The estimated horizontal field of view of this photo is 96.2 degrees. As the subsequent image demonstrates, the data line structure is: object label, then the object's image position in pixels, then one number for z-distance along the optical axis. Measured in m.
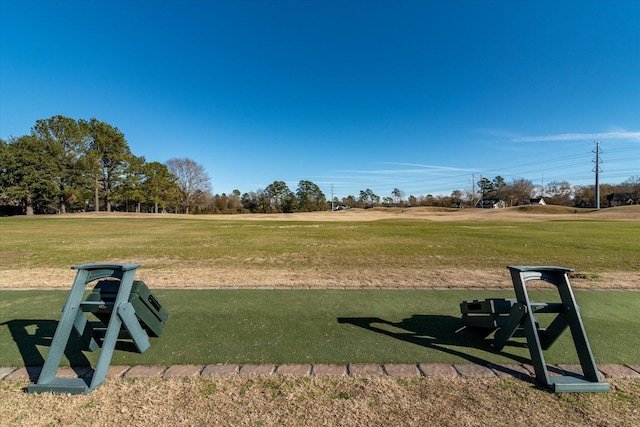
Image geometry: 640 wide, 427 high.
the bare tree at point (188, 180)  55.59
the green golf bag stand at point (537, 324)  2.45
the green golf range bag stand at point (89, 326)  2.42
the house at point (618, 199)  67.81
